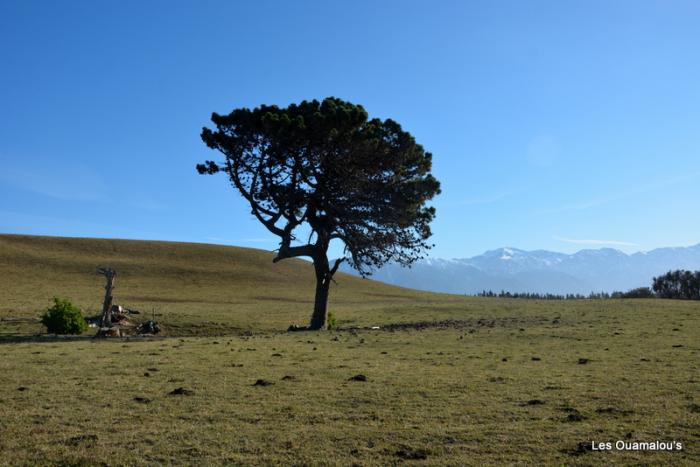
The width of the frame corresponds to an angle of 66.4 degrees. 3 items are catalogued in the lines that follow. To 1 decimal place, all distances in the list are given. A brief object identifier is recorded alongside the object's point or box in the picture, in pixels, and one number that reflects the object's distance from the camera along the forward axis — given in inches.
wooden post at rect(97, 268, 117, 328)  1295.5
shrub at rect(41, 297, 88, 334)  1176.2
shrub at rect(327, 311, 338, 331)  1483.5
